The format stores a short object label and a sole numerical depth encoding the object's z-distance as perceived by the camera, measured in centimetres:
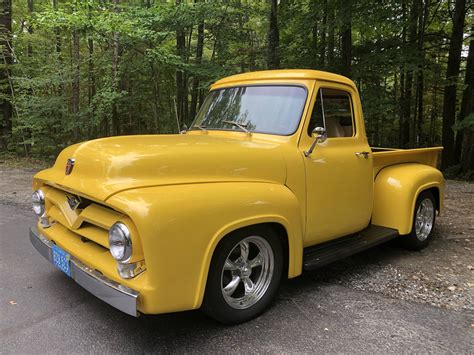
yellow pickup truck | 257
